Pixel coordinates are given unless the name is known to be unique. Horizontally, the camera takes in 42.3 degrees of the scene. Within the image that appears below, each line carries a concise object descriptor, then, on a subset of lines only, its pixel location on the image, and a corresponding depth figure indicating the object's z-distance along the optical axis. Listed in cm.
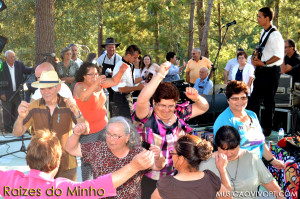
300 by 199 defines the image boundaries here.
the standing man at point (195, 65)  1023
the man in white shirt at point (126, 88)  616
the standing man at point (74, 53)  922
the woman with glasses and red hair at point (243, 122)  390
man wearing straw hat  388
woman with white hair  302
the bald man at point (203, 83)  837
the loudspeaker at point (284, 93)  797
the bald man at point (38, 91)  491
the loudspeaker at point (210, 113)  667
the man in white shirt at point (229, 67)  1055
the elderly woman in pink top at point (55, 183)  217
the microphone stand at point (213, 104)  633
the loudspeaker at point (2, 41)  647
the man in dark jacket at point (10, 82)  897
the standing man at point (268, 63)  621
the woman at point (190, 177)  257
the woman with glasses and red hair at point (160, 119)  338
